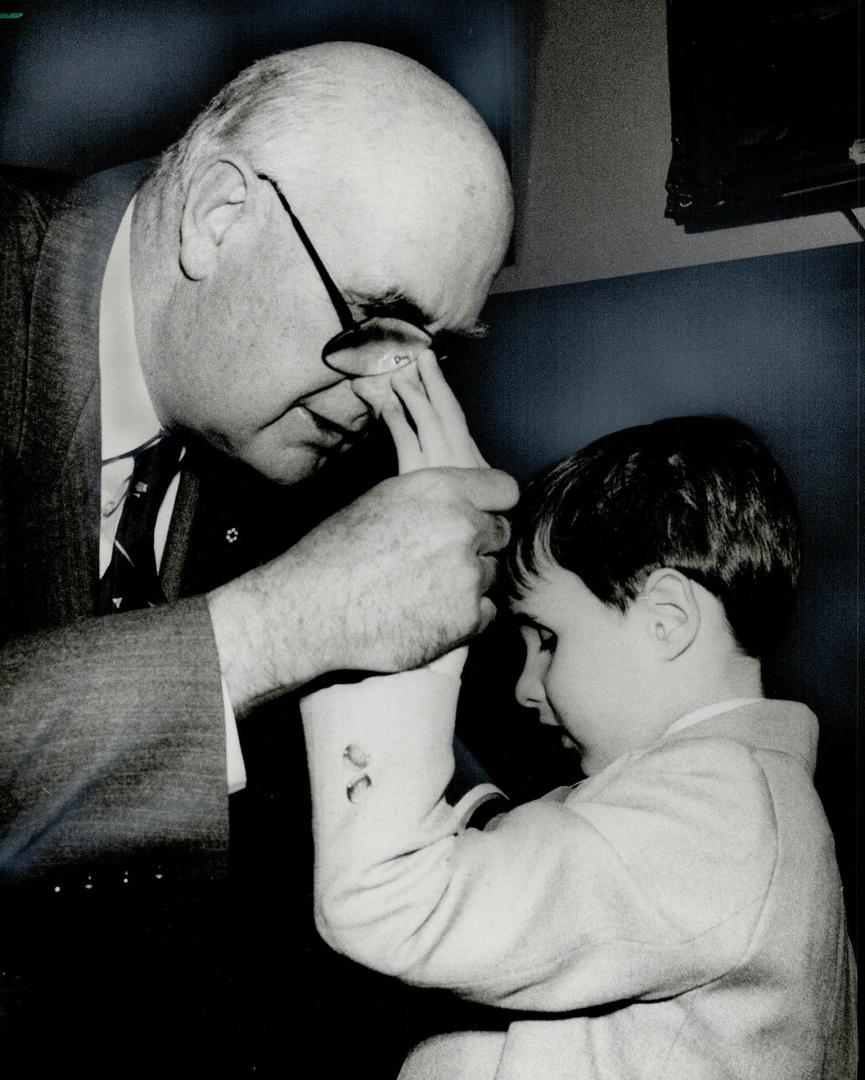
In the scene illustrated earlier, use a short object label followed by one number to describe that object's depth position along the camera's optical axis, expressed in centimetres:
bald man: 49
